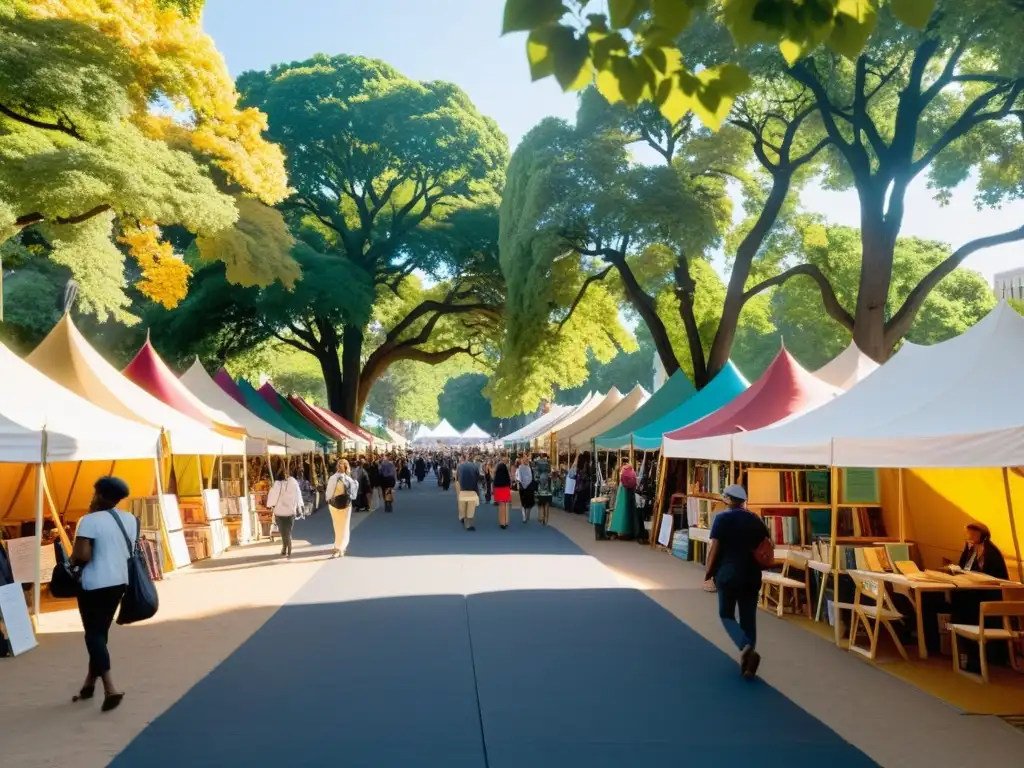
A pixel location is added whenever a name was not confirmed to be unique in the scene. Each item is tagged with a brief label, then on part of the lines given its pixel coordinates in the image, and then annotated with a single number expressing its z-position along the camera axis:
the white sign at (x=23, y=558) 10.95
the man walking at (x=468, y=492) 22.48
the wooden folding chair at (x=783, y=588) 11.31
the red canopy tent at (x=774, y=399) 14.48
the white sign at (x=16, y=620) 8.73
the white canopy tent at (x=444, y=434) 68.69
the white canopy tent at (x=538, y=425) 41.09
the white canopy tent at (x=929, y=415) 7.80
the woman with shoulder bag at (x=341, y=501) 16.36
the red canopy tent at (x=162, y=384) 17.47
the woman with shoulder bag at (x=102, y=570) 6.77
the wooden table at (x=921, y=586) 8.57
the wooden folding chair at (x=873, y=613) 8.95
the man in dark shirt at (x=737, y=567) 7.99
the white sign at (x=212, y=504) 17.45
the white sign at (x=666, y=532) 18.03
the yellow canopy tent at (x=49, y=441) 9.84
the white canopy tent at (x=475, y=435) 64.38
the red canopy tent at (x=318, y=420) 32.88
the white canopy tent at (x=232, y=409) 21.56
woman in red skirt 23.23
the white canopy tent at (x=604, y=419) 26.62
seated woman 9.10
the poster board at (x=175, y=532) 14.89
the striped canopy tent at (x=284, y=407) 29.18
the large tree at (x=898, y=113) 18.59
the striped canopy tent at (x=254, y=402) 25.00
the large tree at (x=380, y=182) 36.94
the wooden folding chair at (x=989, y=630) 8.05
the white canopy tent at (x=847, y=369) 16.06
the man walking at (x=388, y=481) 27.86
